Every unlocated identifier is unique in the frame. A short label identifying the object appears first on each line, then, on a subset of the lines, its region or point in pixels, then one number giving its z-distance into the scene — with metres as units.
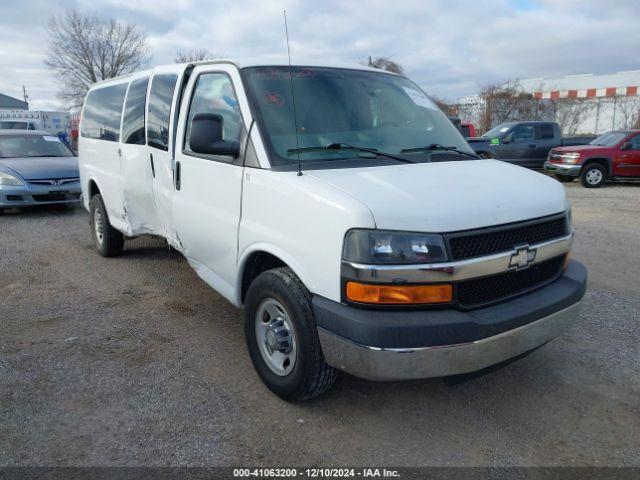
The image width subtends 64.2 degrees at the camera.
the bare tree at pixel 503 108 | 29.22
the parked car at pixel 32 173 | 9.19
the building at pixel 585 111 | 29.92
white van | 2.52
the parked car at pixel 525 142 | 15.52
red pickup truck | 13.63
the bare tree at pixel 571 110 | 31.31
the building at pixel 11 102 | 61.51
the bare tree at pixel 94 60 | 35.56
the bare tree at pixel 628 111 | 29.55
